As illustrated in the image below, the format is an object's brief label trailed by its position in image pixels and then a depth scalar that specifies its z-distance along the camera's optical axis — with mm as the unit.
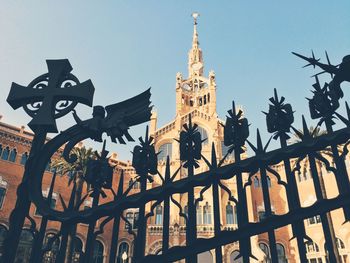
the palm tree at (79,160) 25950
